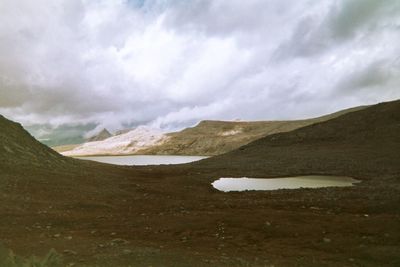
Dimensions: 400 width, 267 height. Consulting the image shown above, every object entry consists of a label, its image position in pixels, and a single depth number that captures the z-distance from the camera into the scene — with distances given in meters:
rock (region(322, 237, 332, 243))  16.84
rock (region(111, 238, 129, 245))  16.20
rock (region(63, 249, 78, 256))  13.92
